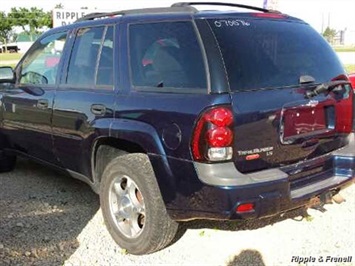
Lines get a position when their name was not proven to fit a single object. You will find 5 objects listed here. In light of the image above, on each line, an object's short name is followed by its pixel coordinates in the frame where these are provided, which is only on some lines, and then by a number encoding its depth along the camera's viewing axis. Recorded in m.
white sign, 10.60
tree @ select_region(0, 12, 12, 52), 76.38
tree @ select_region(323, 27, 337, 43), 72.90
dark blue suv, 3.13
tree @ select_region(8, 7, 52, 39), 75.44
